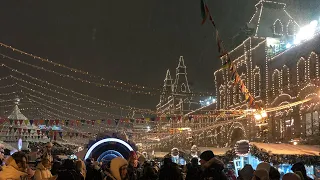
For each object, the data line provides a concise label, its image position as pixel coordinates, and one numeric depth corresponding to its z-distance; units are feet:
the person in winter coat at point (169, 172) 19.22
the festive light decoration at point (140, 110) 56.15
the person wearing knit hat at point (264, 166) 15.25
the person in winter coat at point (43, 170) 14.87
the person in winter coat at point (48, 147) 22.36
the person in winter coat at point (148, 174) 19.91
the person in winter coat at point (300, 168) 17.56
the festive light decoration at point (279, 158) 37.54
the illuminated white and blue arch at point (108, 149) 34.52
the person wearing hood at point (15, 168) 12.12
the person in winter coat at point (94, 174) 19.31
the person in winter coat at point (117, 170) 14.27
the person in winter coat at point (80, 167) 22.63
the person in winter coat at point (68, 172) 17.26
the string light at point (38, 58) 32.89
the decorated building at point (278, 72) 63.46
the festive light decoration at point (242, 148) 40.00
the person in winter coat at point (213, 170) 13.84
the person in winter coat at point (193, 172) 19.55
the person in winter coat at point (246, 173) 18.79
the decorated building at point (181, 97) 199.99
